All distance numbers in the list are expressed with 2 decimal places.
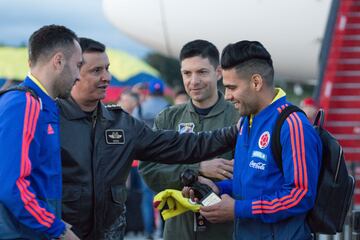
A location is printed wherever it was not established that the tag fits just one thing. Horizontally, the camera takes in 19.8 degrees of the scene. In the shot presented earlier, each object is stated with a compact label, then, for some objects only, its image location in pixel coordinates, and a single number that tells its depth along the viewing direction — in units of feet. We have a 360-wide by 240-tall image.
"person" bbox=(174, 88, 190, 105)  45.96
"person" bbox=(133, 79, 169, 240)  47.48
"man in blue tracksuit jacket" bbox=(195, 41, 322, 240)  16.66
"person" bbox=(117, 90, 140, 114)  50.70
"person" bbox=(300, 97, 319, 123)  41.30
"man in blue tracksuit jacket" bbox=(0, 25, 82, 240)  15.65
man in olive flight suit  21.69
